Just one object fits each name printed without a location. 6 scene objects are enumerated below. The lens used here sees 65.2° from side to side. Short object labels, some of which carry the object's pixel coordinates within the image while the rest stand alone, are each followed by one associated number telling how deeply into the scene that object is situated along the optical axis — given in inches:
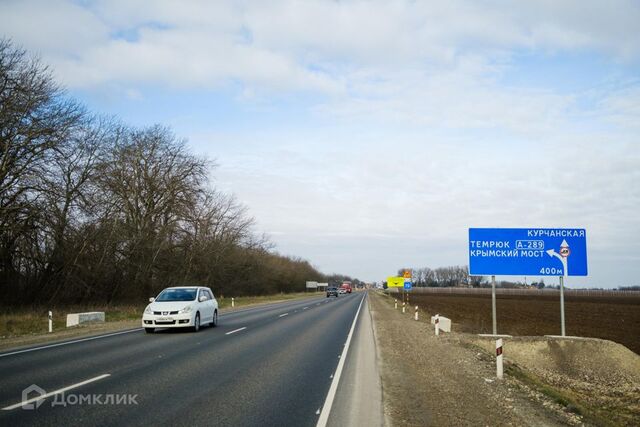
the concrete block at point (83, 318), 898.7
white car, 700.7
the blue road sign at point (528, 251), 806.5
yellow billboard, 3090.1
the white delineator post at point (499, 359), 419.2
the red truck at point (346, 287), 4906.5
